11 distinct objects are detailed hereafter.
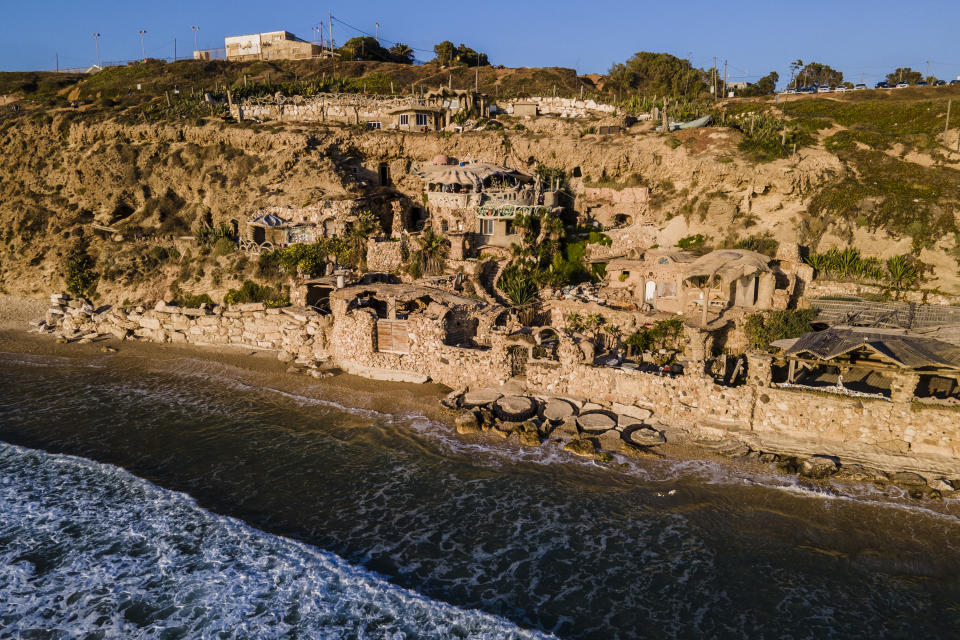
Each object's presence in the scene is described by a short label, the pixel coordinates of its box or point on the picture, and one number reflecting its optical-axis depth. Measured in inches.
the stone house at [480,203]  1259.8
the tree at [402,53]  2819.9
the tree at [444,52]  2549.2
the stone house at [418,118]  1651.1
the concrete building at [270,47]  2677.2
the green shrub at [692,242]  1162.0
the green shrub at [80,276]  1350.9
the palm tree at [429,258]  1177.4
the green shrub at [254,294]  1184.8
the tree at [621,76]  2292.1
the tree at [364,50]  2672.2
